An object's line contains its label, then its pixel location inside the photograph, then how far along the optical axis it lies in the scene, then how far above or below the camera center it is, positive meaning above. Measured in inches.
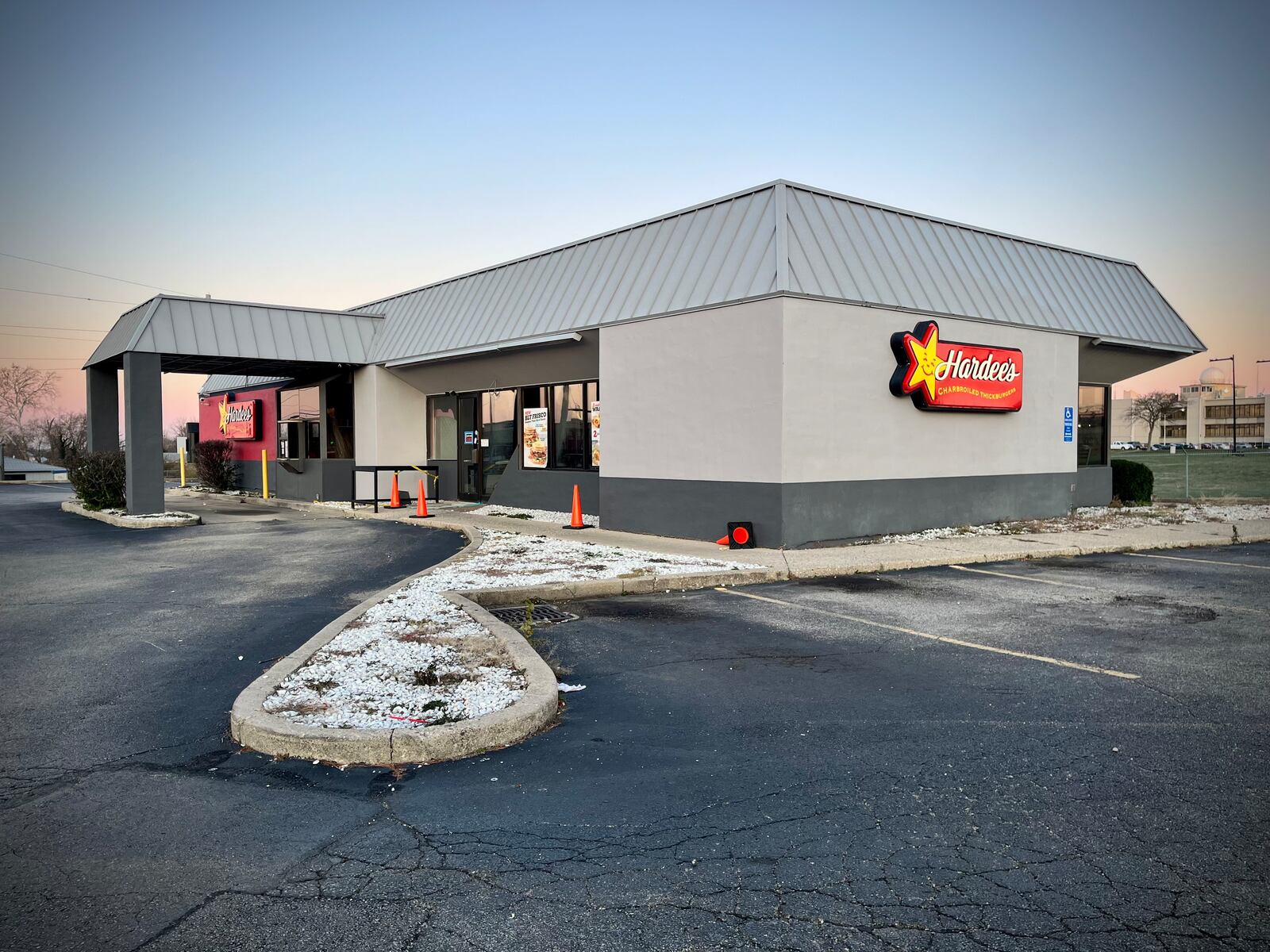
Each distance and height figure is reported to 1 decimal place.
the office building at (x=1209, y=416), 4800.7 +139.1
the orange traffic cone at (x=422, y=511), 753.0 -58.7
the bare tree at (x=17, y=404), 2706.7 +137.7
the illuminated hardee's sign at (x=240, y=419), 1145.4 +37.7
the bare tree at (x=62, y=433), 2084.2 +41.0
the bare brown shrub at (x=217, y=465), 1192.8 -26.3
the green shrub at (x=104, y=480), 844.6 -32.9
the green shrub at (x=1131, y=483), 854.5 -41.9
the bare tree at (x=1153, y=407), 3892.2 +161.1
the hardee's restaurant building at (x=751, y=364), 538.3 +62.8
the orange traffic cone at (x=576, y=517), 652.7 -55.9
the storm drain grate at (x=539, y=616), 331.0 -68.0
